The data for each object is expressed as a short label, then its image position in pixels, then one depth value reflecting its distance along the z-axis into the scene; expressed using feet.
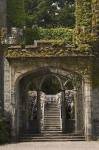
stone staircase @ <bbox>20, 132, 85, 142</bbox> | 83.66
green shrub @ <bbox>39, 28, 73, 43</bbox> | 105.19
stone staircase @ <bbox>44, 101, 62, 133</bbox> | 92.17
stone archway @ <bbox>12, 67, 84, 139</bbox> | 86.69
